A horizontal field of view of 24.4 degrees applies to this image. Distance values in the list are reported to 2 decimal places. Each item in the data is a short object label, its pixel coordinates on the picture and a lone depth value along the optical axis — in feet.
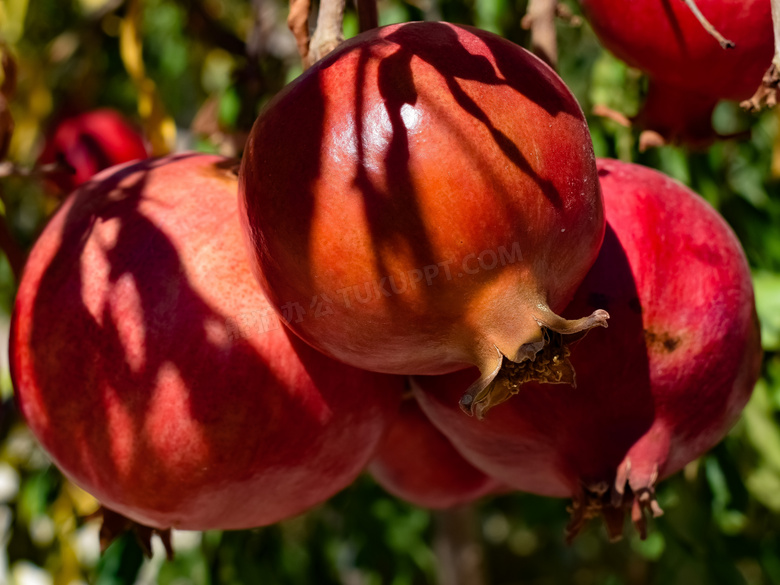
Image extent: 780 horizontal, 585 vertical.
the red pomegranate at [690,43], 1.42
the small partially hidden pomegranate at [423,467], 1.68
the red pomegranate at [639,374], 1.38
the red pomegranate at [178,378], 1.37
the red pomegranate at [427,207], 1.23
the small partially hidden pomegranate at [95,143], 2.61
